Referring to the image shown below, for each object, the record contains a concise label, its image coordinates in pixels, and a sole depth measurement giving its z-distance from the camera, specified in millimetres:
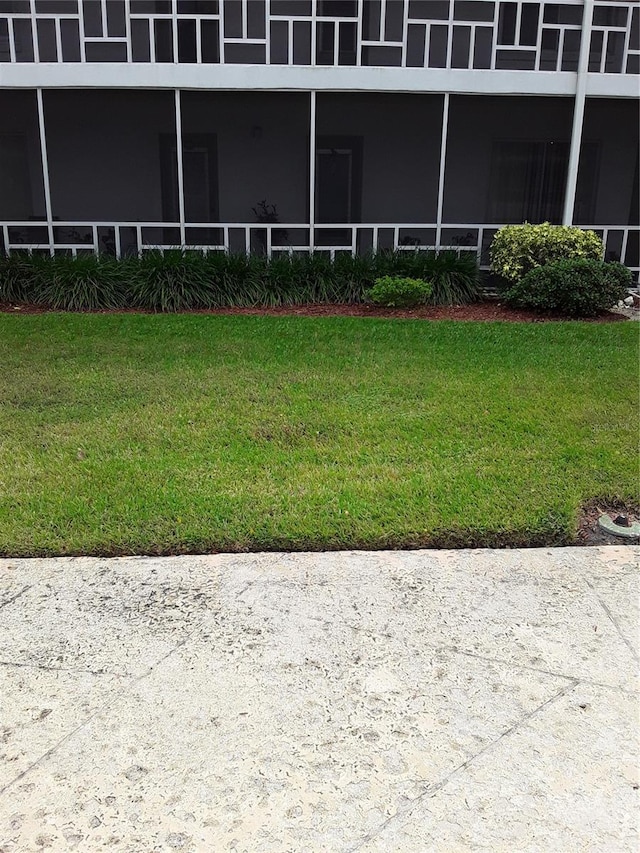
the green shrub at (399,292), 9070
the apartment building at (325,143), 11766
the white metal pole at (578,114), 9898
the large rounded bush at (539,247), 9688
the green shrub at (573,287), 8820
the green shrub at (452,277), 9719
